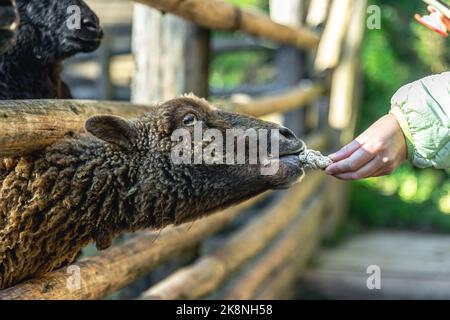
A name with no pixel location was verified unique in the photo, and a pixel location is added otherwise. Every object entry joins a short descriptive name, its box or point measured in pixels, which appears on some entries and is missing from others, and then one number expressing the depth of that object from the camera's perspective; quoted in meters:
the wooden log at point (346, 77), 8.55
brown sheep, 2.69
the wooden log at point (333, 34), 8.14
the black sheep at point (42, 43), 3.21
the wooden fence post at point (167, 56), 4.27
